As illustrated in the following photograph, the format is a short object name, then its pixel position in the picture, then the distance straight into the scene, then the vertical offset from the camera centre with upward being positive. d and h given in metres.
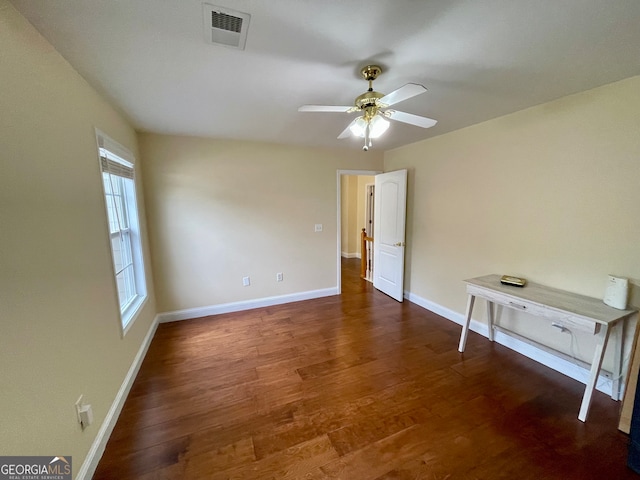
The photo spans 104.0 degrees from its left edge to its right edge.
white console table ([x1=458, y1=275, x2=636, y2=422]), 1.72 -0.81
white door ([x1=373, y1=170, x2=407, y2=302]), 3.75 -0.42
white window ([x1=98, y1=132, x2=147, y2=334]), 2.11 -0.15
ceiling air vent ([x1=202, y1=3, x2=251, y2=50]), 1.14 +0.89
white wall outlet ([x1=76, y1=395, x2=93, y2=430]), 1.35 -1.11
